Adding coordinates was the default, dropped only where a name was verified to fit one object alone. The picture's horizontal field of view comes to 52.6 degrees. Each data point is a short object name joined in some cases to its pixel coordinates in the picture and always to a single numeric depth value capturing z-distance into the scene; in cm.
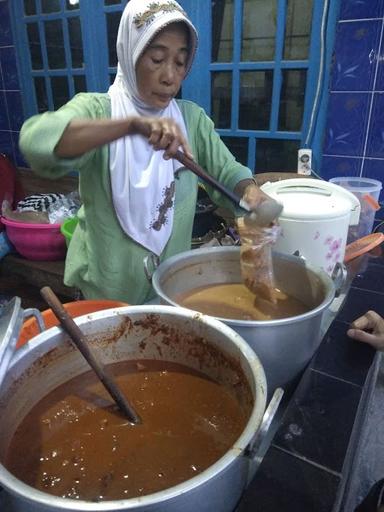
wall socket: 230
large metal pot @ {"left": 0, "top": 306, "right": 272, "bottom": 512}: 46
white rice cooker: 110
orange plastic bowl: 105
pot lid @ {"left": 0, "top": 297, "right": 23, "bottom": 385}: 55
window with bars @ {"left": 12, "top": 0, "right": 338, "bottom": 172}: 224
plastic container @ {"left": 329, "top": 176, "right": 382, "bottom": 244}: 176
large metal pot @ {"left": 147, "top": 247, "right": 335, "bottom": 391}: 79
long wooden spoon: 72
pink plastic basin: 251
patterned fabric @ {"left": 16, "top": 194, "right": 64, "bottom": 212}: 264
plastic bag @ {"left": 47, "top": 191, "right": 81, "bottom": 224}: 253
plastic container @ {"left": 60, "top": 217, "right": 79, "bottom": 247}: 222
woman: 88
